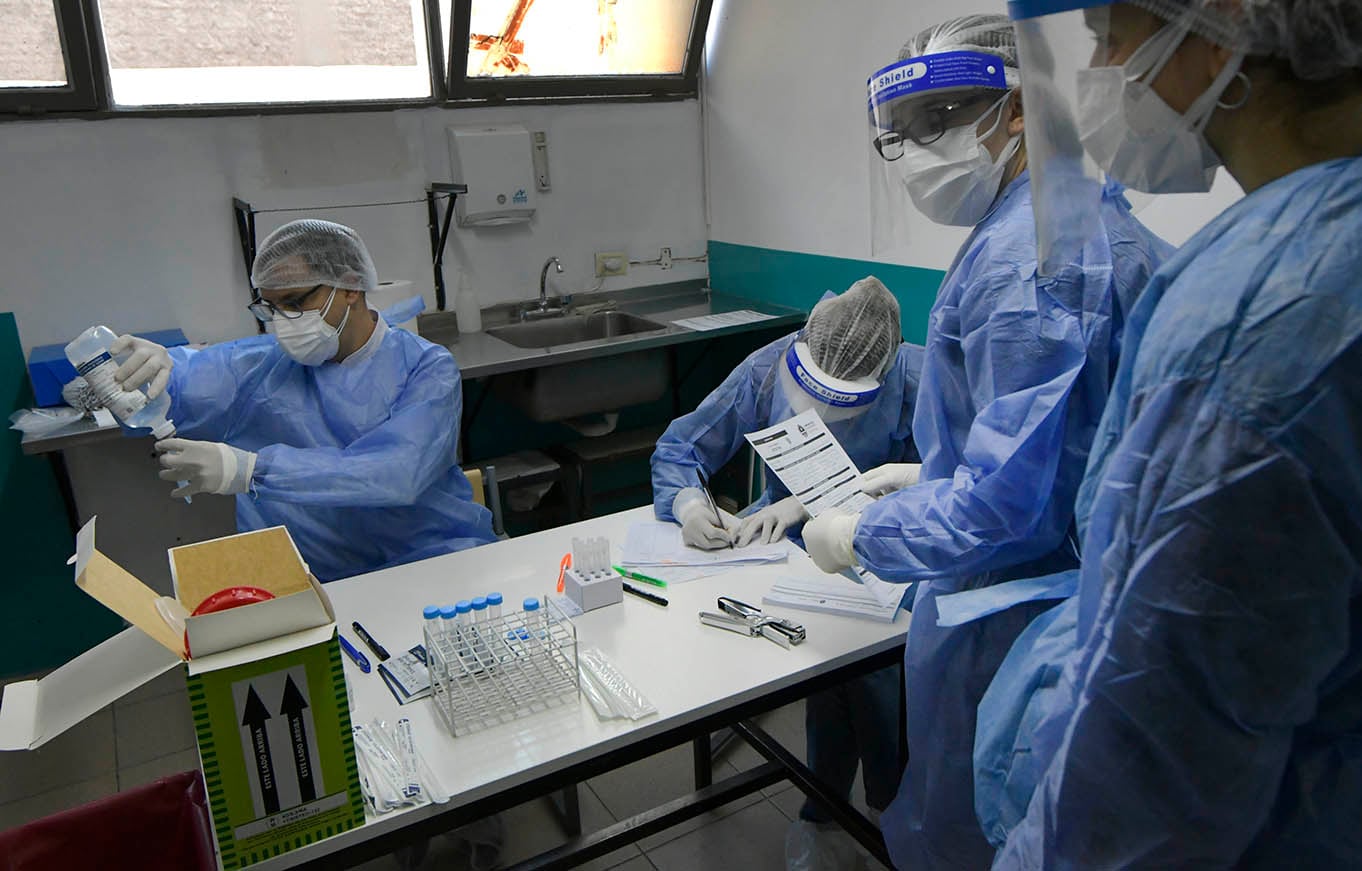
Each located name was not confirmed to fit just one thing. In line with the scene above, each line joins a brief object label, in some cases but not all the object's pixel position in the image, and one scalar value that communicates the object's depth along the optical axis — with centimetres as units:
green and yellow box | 94
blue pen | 138
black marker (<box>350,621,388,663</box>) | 142
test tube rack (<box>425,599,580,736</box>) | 125
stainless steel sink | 349
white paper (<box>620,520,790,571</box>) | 172
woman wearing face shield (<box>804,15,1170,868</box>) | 109
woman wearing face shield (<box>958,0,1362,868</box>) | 61
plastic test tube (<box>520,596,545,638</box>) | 133
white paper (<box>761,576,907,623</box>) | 152
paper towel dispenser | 329
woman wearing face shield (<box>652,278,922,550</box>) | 183
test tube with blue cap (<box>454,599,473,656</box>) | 131
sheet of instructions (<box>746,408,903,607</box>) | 165
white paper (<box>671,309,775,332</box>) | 331
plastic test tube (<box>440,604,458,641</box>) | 131
